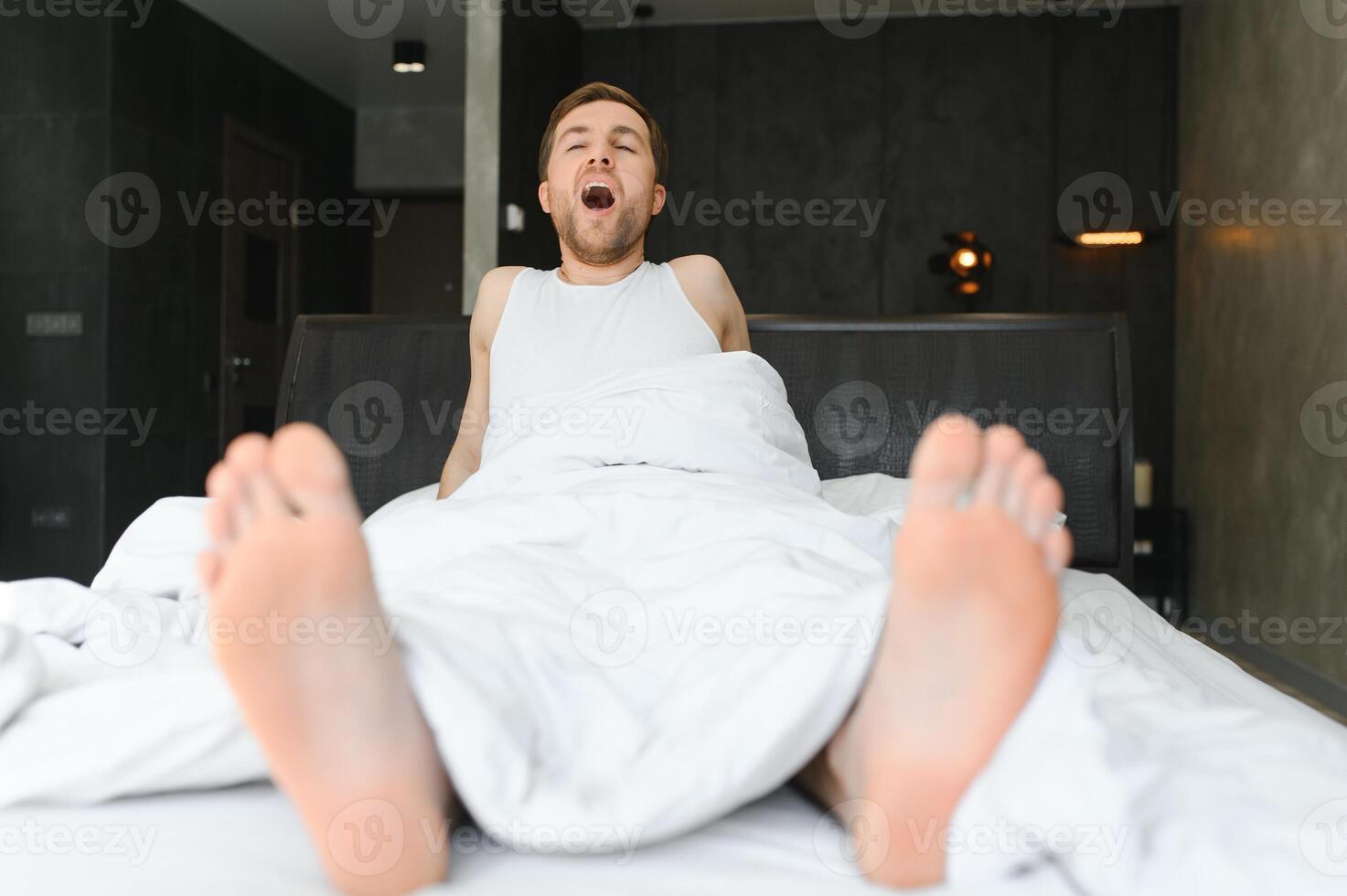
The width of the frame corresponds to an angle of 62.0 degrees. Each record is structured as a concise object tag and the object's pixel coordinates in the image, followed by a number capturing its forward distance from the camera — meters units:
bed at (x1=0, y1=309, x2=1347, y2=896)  0.69
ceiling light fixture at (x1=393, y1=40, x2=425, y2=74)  5.35
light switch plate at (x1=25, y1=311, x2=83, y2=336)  4.38
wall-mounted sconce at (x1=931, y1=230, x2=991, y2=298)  4.66
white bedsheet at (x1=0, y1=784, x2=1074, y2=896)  0.68
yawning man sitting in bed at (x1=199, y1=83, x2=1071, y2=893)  0.66
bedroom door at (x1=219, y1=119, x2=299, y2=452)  5.27
